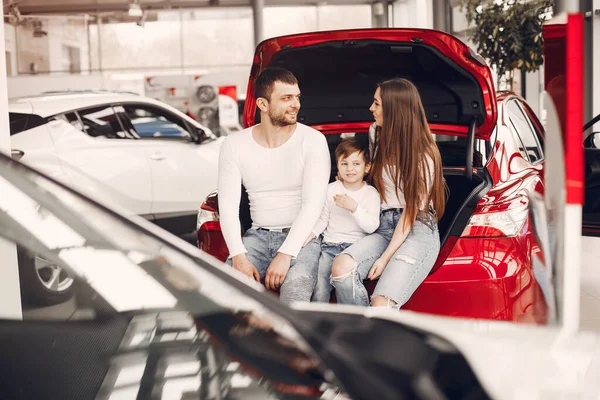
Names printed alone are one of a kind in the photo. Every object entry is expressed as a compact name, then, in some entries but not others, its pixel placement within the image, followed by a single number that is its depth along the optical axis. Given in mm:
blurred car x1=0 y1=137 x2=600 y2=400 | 1099
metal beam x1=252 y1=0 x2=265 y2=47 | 18984
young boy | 3025
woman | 2838
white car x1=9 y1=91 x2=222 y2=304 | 6121
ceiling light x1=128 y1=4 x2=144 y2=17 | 17609
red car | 2809
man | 3143
